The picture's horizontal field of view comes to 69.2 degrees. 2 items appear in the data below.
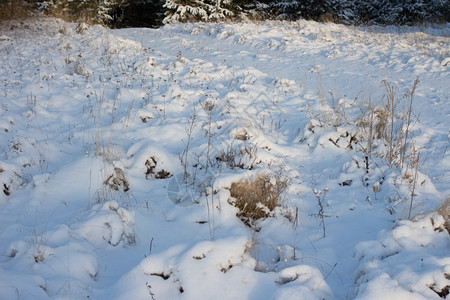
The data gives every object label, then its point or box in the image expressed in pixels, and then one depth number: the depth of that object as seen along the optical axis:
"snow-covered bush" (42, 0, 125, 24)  14.55
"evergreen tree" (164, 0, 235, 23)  14.17
